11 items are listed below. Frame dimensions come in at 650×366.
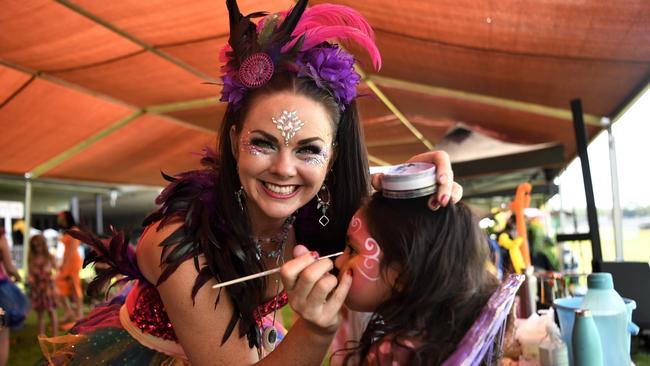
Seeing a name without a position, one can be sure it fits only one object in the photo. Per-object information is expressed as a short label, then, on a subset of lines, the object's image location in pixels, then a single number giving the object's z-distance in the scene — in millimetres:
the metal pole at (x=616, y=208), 4430
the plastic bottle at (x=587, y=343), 1353
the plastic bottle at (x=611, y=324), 1479
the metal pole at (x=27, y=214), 8070
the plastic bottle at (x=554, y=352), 1671
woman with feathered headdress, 1228
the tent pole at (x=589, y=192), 2723
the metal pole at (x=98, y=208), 10773
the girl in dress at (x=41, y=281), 6406
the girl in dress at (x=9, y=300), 3925
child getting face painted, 1061
